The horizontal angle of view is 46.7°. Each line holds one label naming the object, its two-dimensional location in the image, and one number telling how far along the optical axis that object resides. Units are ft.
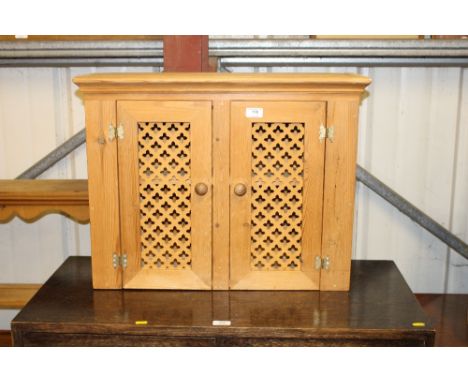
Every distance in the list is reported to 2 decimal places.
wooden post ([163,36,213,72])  8.13
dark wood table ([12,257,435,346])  5.97
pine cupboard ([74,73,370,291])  6.36
